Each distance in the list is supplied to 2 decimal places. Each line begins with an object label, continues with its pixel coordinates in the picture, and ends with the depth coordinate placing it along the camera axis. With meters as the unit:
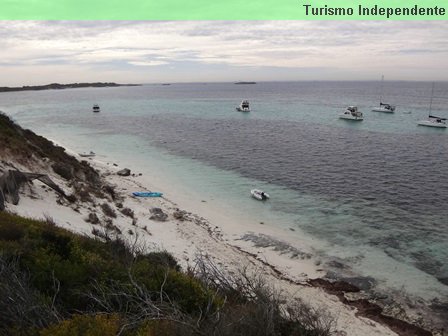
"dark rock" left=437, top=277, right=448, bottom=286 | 17.42
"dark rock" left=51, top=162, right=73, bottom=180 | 26.08
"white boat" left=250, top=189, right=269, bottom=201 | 29.69
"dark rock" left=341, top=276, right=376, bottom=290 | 17.27
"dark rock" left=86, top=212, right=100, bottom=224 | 19.06
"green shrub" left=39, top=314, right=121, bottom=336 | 6.37
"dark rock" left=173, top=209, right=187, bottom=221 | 24.75
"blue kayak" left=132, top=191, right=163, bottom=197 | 29.30
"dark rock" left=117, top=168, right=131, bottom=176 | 36.13
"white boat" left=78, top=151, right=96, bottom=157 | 44.72
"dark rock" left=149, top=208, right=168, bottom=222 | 23.83
